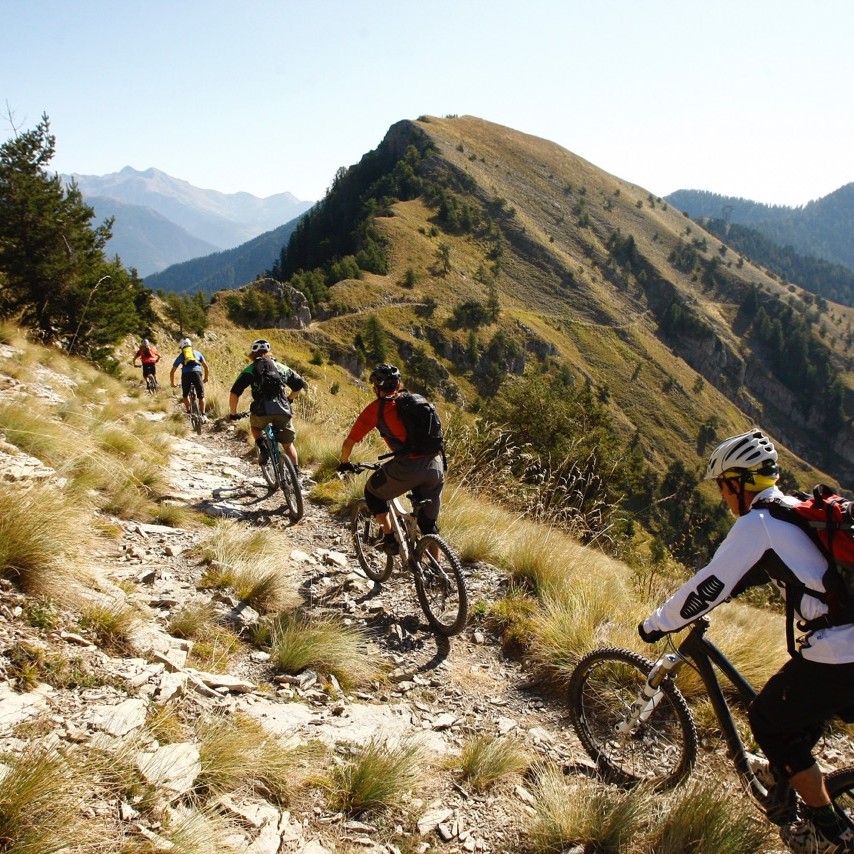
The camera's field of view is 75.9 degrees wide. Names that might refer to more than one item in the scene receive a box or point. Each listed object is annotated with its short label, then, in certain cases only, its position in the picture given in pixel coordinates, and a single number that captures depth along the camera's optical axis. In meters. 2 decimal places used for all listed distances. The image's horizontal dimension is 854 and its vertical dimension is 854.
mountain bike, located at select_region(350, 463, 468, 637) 5.09
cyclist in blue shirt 12.23
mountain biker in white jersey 2.54
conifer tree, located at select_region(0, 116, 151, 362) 15.91
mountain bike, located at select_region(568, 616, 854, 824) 3.00
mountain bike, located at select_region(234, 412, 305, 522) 7.73
